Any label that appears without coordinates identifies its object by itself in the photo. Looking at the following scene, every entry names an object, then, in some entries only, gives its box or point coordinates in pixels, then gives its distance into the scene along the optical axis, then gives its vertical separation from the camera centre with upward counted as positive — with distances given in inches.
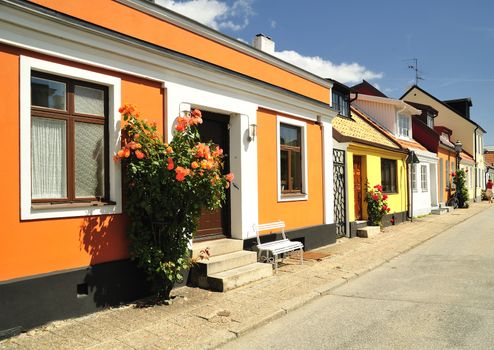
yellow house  504.4 +29.5
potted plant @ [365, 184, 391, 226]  546.9 -24.7
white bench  306.5 -42.4
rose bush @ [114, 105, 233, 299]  221.3 -0.7
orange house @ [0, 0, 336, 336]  188.2 +36.2
